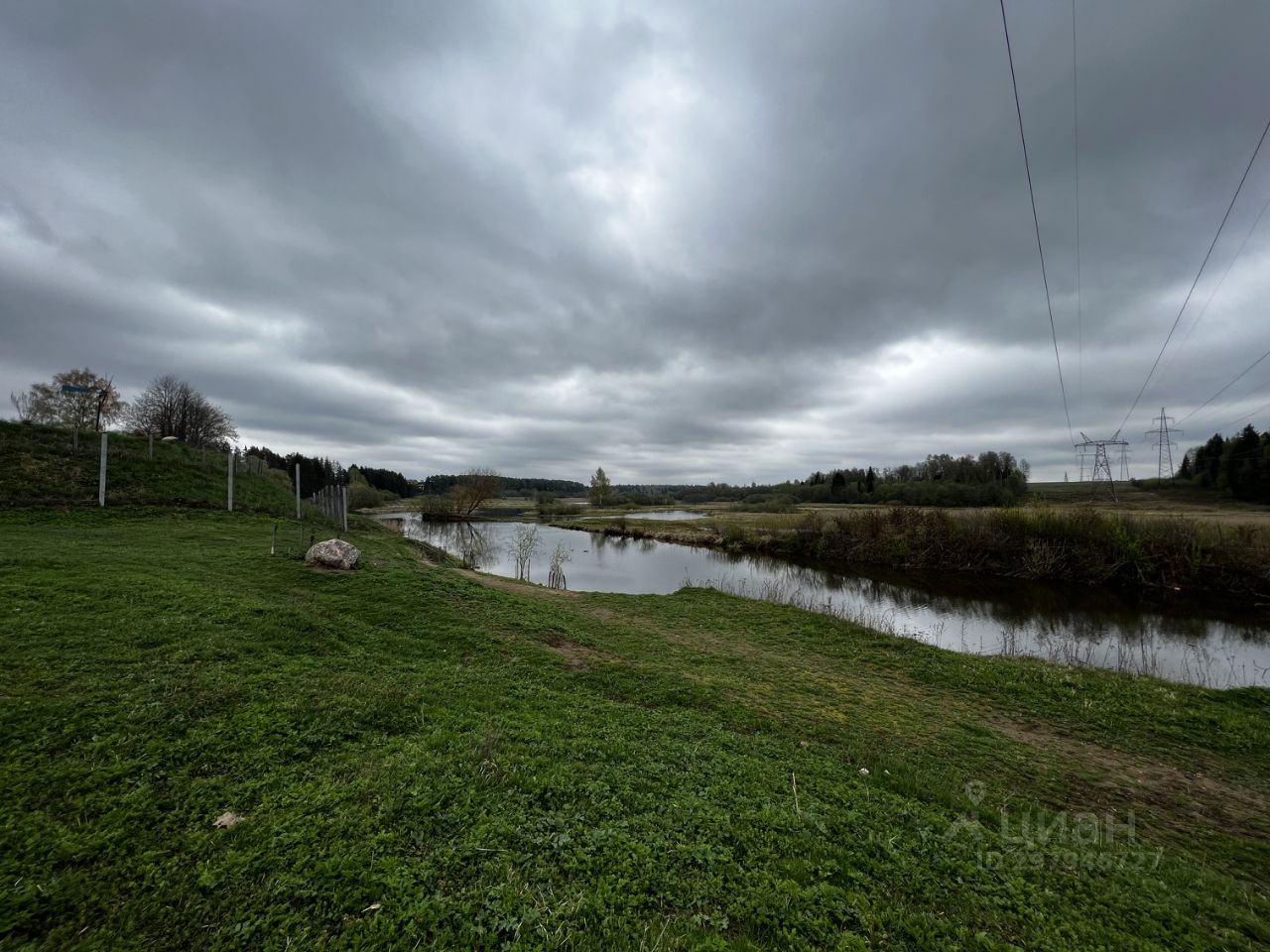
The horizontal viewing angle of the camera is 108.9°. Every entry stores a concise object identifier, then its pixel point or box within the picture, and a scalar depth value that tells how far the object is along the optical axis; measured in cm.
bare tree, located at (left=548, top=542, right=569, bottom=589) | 2207
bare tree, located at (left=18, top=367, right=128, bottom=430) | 3325
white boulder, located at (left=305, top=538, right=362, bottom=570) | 1163
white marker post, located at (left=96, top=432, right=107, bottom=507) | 1692
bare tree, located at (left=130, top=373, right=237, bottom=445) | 3772
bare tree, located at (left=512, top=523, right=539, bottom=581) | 2480
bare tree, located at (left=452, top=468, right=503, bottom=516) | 6244
